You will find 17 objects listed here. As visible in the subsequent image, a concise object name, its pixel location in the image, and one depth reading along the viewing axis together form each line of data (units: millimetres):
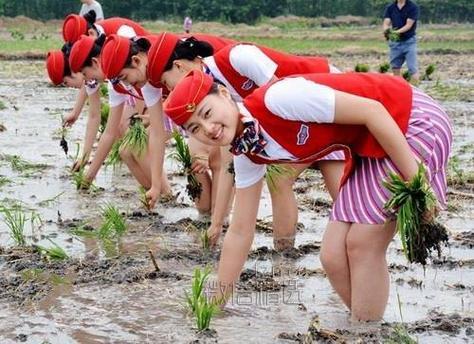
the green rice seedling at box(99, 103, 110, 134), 13319
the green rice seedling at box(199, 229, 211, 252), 9013
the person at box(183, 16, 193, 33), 34448
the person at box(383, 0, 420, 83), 22761
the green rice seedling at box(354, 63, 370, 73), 21832
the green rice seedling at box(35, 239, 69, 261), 8558
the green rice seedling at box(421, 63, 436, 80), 26708
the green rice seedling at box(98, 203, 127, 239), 9306
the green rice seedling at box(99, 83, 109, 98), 17842
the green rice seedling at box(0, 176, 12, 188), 12378
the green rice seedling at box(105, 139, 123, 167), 11369
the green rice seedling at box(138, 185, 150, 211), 9731
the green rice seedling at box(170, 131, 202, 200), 10077
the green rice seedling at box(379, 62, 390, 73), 23060
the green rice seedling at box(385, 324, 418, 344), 6081
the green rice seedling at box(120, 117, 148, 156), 11086
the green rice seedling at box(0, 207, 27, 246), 9176
